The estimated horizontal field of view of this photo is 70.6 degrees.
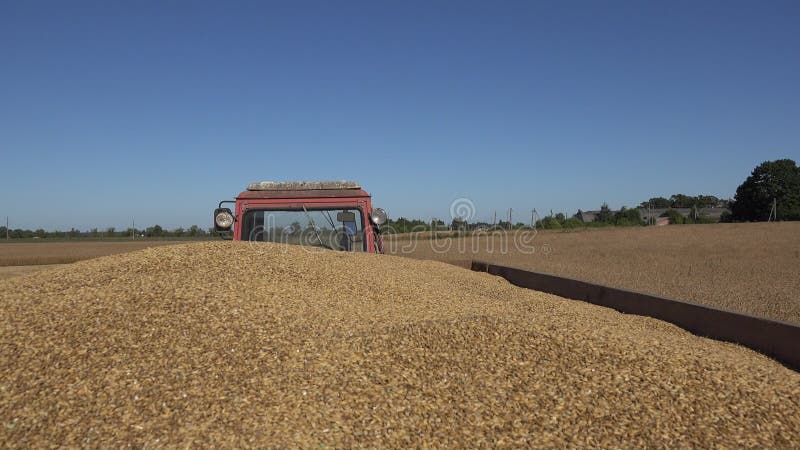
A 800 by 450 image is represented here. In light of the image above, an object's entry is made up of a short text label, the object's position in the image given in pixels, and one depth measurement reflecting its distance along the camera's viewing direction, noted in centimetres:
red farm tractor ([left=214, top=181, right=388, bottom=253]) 603
